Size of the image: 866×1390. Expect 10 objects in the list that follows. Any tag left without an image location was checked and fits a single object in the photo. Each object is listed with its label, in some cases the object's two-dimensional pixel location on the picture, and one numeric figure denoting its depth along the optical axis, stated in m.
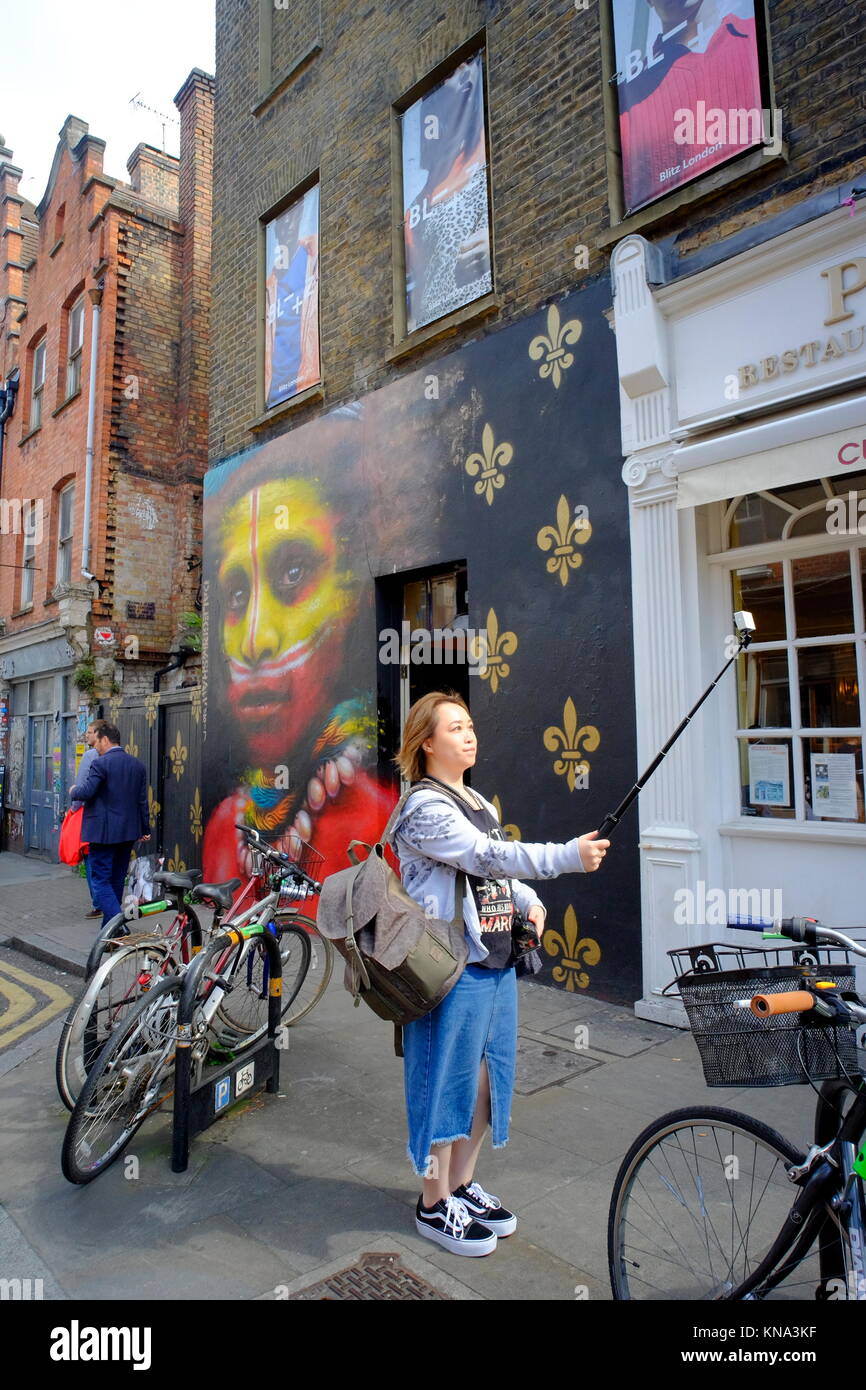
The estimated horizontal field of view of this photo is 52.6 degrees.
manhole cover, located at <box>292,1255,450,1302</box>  2.71
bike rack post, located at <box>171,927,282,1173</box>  3.62
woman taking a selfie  2.89
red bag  7.03
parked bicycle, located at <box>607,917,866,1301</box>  2.02
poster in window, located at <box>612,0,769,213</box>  5.23
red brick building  13.98
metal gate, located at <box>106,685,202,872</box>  11.11
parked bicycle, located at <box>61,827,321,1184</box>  3.55
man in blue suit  7.21
